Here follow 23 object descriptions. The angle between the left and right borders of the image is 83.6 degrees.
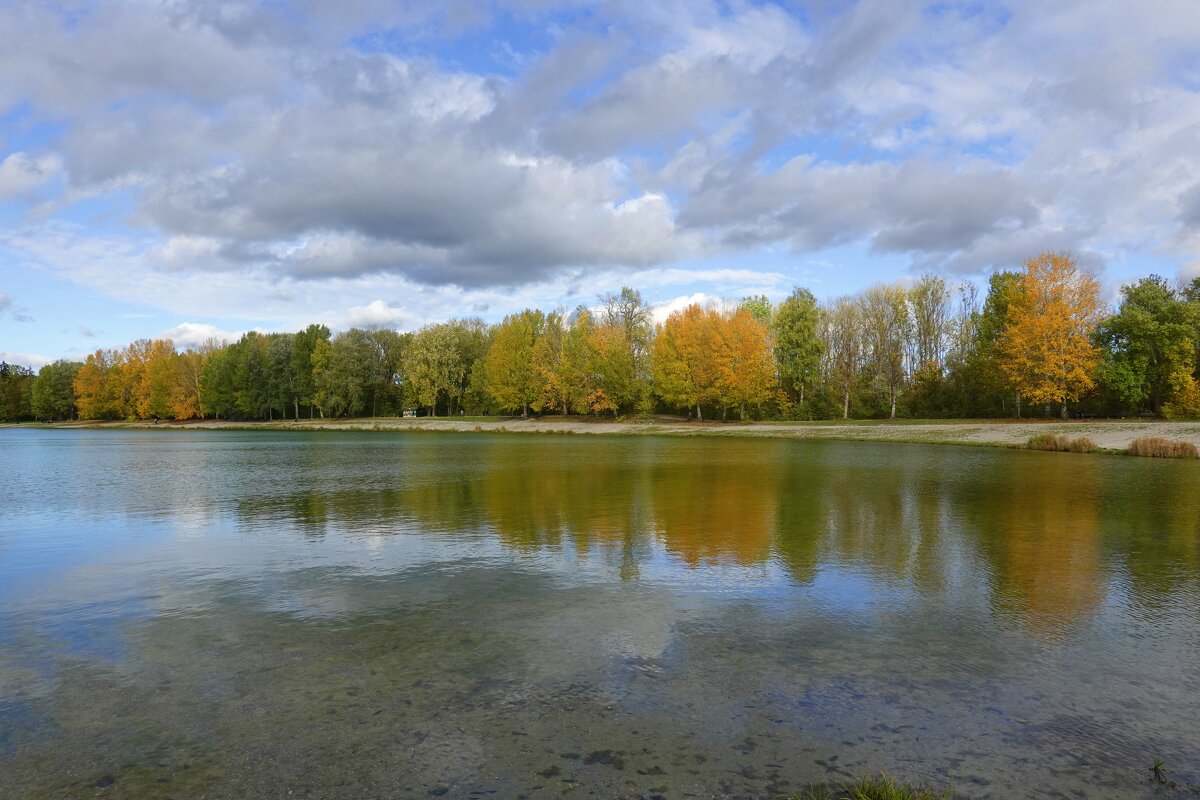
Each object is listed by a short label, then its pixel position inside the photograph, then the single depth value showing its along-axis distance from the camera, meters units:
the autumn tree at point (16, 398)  126.19
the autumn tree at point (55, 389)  118.62
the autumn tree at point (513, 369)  78.25
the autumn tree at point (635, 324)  75.00
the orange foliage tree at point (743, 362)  64.81
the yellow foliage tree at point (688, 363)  66.19
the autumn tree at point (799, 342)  70.25
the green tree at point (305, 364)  98.88
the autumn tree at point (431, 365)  86.19
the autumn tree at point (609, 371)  71.75
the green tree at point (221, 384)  102.56
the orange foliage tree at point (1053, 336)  50.31
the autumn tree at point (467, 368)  87.88
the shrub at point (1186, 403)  47.31
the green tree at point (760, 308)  86.16
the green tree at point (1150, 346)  48.03
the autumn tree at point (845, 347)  68.12
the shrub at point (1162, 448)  32.06
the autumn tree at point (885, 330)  66.88
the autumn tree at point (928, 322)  69.31
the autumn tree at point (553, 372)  74.56
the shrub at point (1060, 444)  36.09
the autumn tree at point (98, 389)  114.56
